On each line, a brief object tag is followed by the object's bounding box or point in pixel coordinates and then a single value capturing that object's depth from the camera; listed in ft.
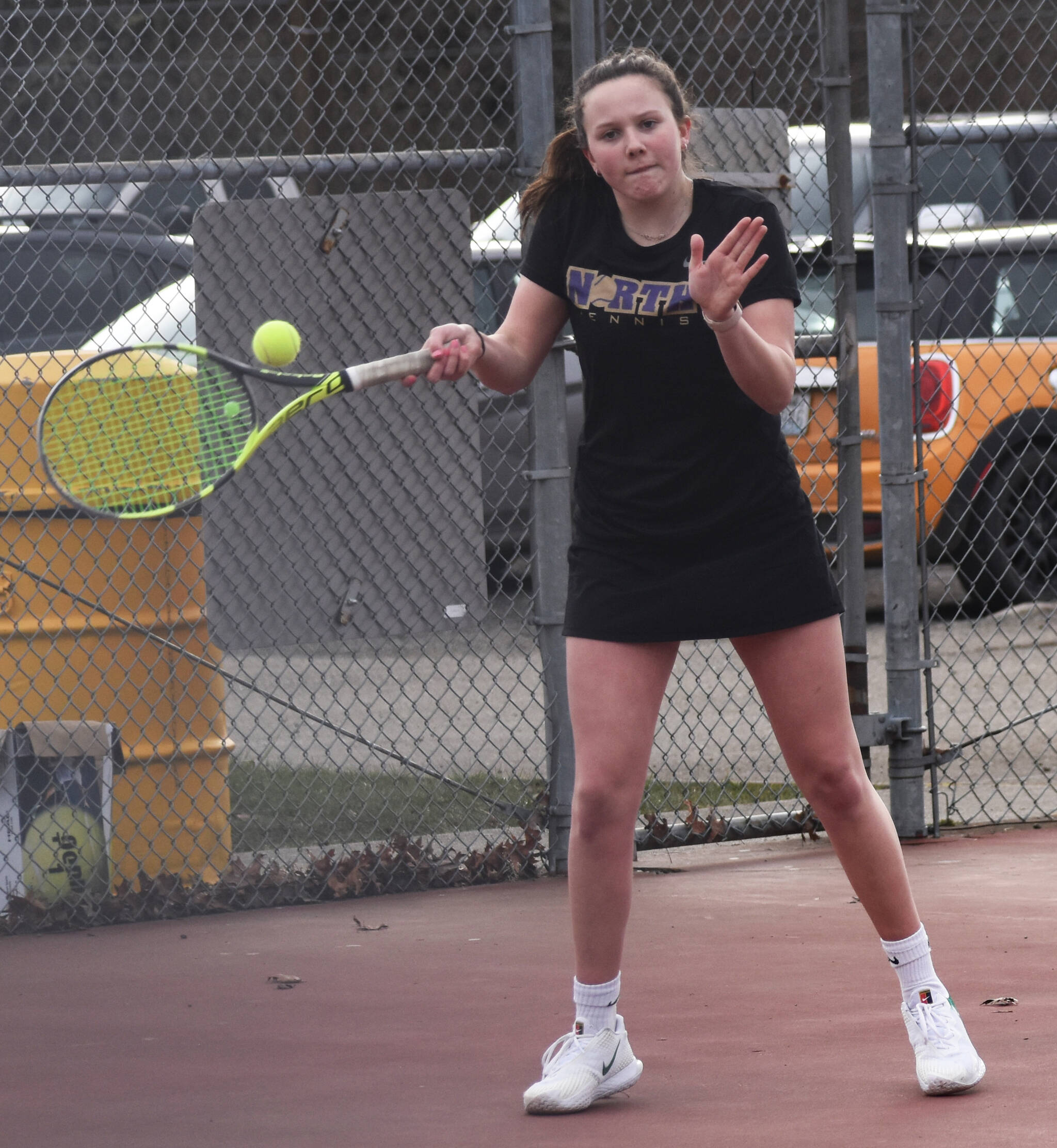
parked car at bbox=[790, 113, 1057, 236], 68.13
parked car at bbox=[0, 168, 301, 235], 33.22
